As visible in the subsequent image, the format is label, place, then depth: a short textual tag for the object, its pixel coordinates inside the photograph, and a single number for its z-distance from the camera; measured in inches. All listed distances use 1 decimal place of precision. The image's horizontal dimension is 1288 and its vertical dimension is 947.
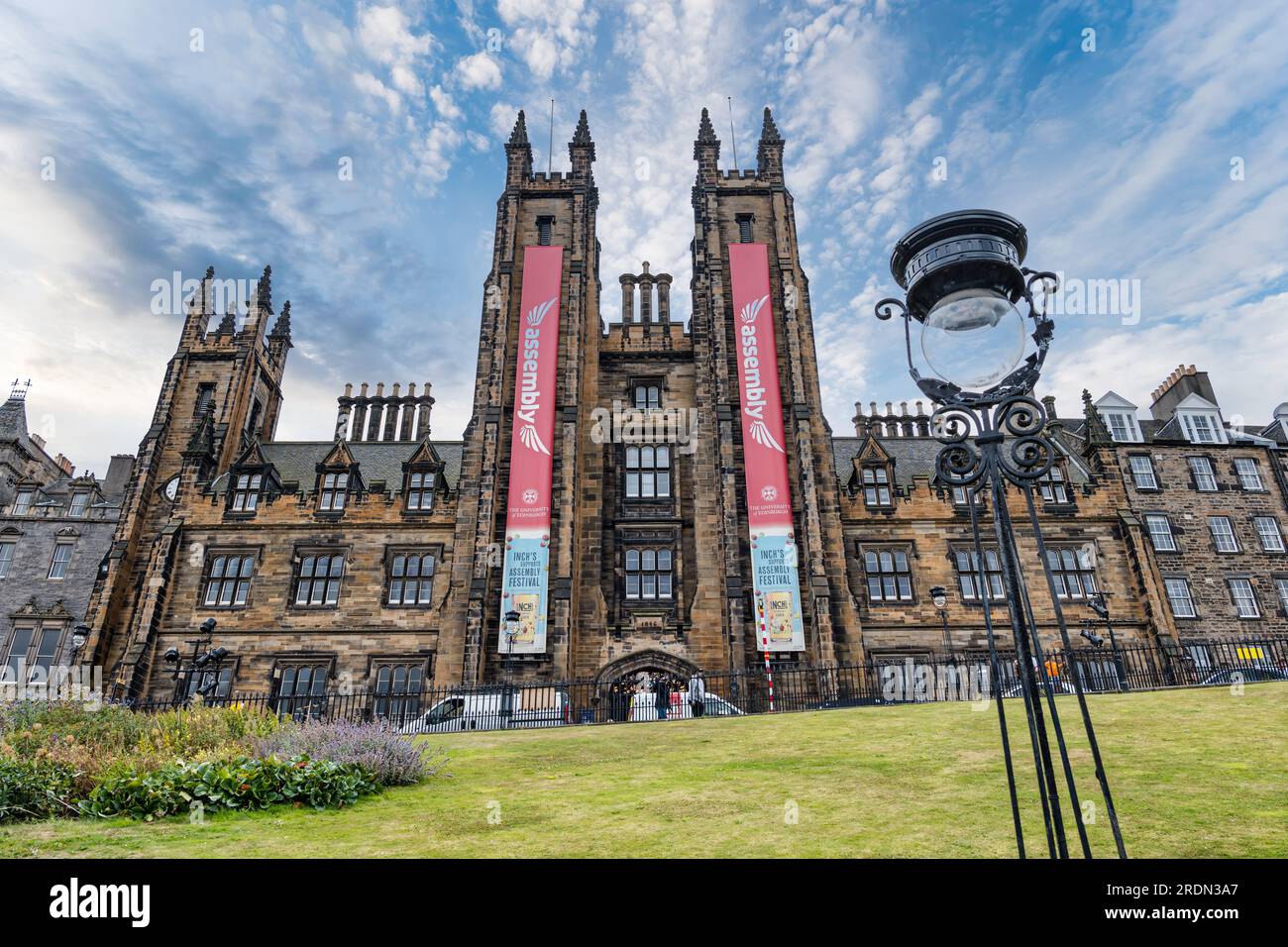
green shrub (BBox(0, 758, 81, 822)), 316.5
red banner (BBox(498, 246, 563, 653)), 956.6
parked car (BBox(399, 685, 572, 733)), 756.6
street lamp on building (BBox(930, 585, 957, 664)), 921.7
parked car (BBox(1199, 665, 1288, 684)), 874.8
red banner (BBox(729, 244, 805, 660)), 946.7
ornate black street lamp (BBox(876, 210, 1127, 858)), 169.9
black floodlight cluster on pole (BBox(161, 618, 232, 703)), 764.6
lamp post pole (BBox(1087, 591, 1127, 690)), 796.6
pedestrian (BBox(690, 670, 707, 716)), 761.0
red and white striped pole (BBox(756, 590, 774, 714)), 928.9
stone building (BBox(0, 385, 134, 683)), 1263.5
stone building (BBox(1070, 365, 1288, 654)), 1153.4
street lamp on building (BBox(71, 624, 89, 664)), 1034.1
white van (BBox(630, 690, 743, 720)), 815.1
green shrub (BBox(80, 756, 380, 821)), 319.9
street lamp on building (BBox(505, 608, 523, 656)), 929.1
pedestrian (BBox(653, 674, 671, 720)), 808.9
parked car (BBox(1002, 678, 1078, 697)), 866.1
